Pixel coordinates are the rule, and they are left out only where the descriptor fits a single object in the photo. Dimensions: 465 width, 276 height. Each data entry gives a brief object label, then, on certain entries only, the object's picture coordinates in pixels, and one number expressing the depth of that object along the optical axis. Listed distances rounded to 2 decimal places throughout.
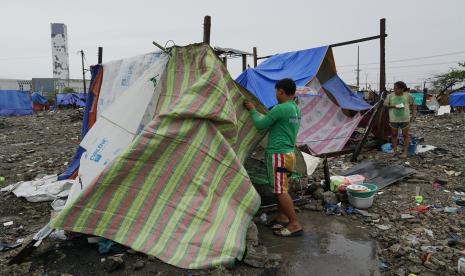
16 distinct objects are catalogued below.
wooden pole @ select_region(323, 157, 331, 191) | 4.91
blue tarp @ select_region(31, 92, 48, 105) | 25.66
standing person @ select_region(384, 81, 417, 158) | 6.83
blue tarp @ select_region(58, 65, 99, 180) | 4.71
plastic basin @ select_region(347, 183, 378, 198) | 4.40
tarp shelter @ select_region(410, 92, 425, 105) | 21.80
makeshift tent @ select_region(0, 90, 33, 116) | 22.16
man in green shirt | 3.53
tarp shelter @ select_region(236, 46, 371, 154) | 7.52
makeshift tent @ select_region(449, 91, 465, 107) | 19.12
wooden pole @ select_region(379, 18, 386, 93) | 6.98
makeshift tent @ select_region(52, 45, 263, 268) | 2.89
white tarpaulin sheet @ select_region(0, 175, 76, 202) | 4.87
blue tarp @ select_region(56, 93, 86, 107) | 26.36
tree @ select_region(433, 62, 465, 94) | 27.86
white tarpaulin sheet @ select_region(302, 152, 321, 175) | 5.36
